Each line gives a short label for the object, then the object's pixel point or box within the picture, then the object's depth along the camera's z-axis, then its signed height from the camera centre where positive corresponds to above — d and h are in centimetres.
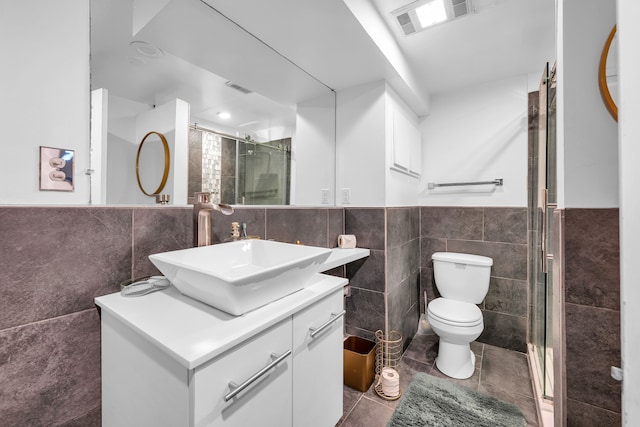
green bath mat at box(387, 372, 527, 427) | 145 -113
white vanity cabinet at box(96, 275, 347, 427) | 63 -41
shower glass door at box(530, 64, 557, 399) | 142 -11
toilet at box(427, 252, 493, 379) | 181 -70
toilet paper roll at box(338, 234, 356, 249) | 194 -20
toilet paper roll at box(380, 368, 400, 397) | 164 -106
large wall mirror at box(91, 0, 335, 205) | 98 +52
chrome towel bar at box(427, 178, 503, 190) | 226 +28
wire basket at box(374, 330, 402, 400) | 169 -100
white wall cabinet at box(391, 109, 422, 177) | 204 +58
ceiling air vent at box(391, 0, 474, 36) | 146 +116
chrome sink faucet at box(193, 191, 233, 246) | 112 -1
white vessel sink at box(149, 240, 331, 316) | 74 -19
